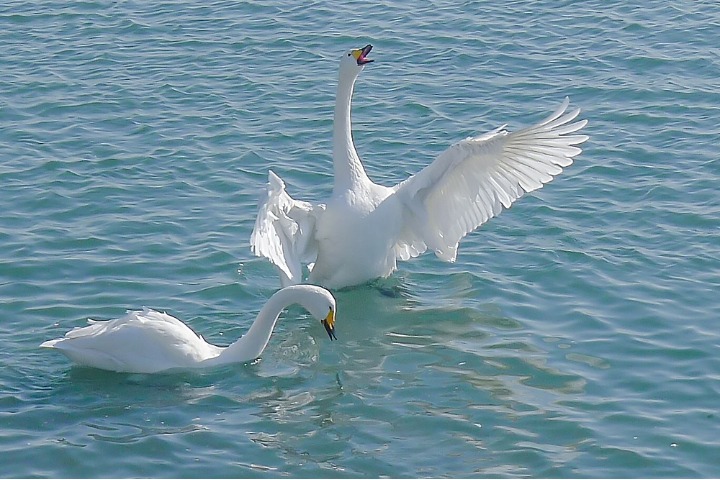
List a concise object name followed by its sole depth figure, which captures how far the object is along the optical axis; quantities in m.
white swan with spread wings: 19.43
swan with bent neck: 16.93
